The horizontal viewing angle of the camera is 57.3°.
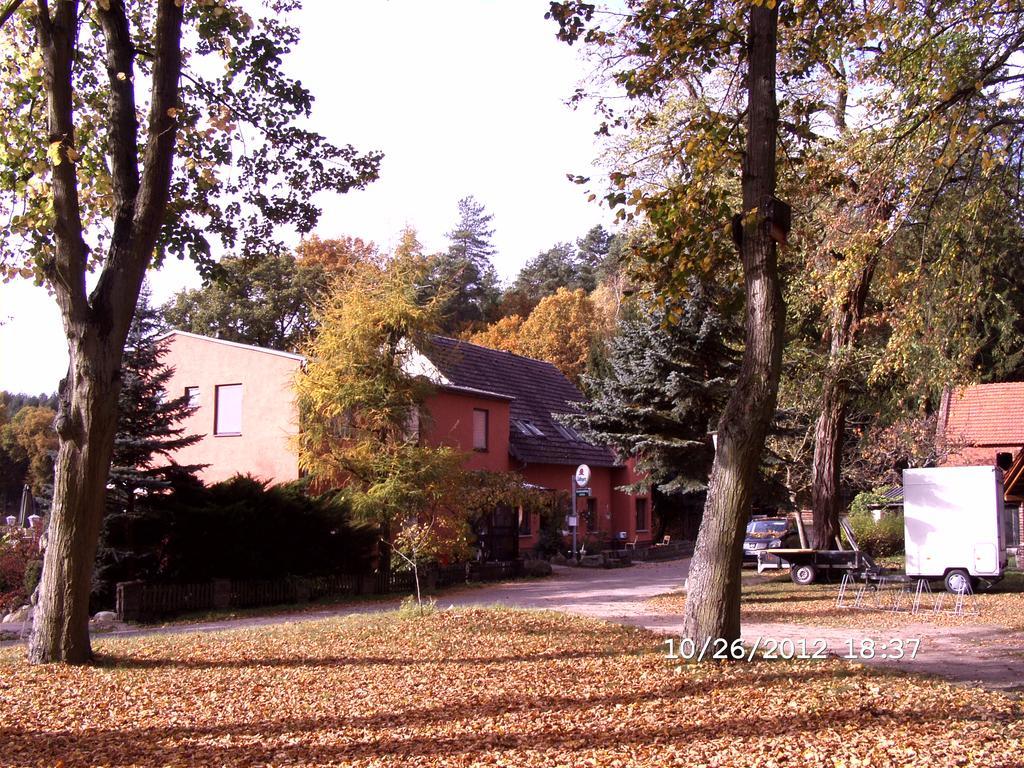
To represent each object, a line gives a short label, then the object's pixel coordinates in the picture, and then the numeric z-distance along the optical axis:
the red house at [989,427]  34.06
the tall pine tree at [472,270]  63.28
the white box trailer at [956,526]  20.31
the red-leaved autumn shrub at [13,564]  19.25
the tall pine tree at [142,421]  17.73
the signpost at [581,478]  29.08
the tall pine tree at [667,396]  29.39
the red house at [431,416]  25.55
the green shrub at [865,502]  34.50
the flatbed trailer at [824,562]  20.91
